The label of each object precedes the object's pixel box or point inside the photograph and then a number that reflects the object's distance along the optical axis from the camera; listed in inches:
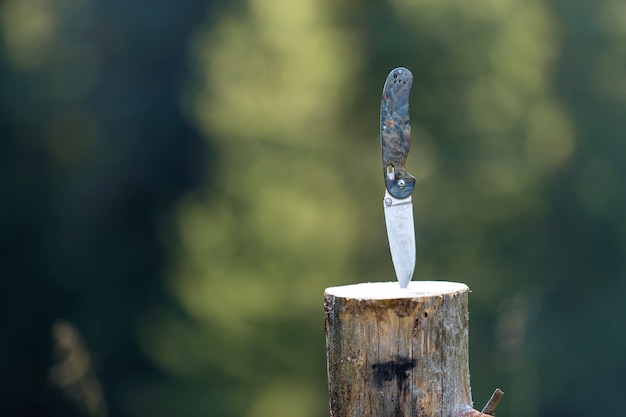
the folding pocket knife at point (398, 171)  210.5
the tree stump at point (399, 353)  191.6
